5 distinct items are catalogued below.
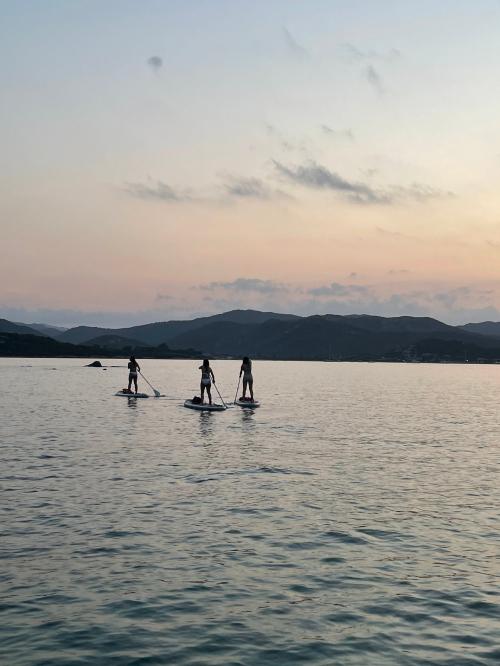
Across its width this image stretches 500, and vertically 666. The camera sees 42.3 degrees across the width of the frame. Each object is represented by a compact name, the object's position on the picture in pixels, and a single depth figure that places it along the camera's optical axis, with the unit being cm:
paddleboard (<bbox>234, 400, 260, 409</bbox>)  5500
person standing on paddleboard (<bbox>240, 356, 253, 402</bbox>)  5096
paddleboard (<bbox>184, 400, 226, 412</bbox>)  5133
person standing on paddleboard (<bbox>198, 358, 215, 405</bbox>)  4944
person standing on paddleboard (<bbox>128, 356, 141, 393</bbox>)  6153
